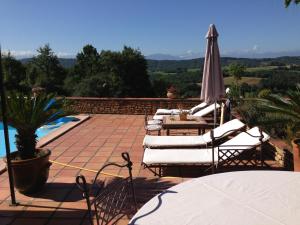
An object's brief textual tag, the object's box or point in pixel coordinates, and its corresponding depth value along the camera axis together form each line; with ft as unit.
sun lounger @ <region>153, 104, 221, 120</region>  27.89
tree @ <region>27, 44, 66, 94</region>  108.03
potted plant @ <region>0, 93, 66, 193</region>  13.79
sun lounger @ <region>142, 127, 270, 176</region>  15.60
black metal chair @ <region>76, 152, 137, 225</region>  7.41
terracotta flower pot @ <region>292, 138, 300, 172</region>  14.49
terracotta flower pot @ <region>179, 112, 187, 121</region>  25.14
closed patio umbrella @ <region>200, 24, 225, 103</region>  22.57
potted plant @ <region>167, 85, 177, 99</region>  39.00
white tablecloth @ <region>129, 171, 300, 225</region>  6.87
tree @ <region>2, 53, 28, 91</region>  68.01
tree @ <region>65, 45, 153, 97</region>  92.38
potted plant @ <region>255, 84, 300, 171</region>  14.58
